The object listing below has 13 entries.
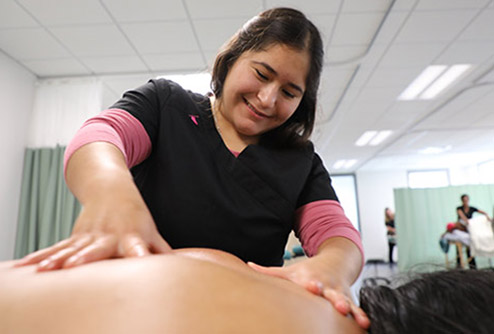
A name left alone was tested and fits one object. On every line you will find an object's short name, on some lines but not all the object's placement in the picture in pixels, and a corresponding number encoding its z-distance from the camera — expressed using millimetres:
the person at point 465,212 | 6480
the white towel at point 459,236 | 6298
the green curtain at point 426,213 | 7500
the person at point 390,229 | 9636
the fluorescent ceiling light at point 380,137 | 6766
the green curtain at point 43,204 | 3525
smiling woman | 773
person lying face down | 349
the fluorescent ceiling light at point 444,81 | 4199
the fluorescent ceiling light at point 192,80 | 3961
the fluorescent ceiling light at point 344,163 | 9461
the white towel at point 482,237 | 5941
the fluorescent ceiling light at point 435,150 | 8266
